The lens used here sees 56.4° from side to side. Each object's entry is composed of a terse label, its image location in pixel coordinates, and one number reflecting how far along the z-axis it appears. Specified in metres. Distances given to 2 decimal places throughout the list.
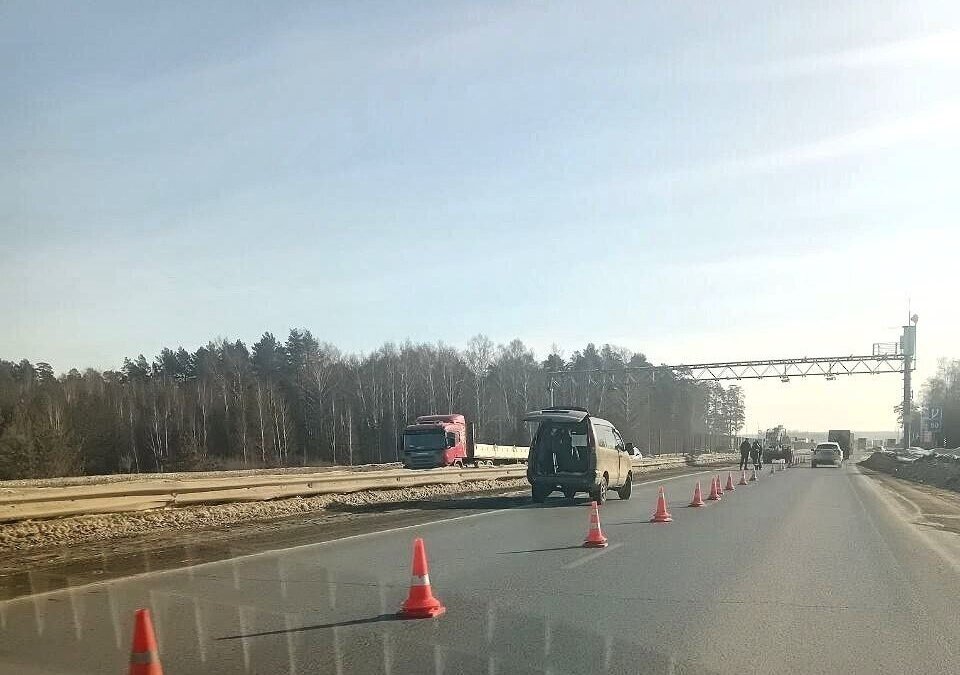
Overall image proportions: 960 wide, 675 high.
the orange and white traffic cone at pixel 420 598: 8.51
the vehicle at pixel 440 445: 48.66
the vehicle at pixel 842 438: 96.06
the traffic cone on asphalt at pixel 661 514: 18.27
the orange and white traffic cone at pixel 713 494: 25.94
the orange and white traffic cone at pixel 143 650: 5.44
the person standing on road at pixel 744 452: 48.53
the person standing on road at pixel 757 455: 54.62
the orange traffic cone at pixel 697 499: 23.09
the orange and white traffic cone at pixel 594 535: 13.92
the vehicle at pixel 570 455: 22.67
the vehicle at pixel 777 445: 74.38
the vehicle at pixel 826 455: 66.94
